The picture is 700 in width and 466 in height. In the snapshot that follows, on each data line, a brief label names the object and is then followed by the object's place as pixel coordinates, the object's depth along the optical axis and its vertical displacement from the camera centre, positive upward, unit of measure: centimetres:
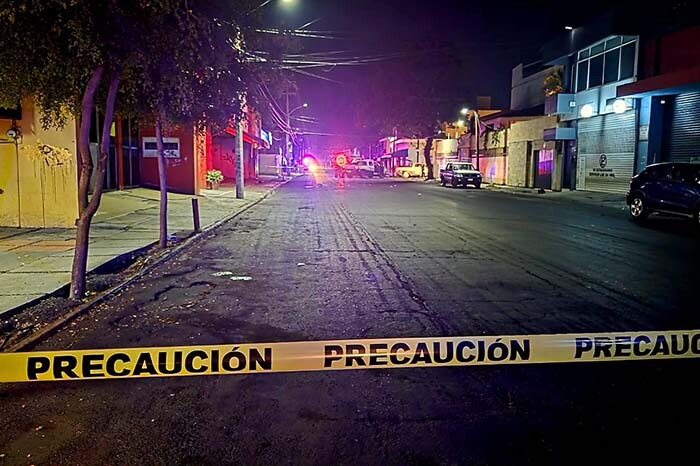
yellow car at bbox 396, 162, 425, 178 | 7062 -73
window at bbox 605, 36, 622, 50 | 3034 +638
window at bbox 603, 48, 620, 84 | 3066 +525
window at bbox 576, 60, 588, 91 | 3416 +518
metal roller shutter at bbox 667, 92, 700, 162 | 2492 +163
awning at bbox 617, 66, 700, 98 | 2250 +332
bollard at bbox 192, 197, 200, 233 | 1515 -134
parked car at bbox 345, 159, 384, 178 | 6856 -56
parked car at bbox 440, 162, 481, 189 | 4128 -66
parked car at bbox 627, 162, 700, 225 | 1591 -65
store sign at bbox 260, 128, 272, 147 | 5755 +272
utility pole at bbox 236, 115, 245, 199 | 2519 -6
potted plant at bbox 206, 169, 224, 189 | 3388 -89
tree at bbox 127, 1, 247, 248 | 737 +141
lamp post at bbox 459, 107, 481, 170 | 5062 +325
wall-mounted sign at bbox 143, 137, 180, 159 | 2933 +71
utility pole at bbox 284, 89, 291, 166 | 8619 +233
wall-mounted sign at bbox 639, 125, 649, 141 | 2748 +161
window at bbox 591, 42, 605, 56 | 3209 +640
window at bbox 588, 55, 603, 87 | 3238 +519
